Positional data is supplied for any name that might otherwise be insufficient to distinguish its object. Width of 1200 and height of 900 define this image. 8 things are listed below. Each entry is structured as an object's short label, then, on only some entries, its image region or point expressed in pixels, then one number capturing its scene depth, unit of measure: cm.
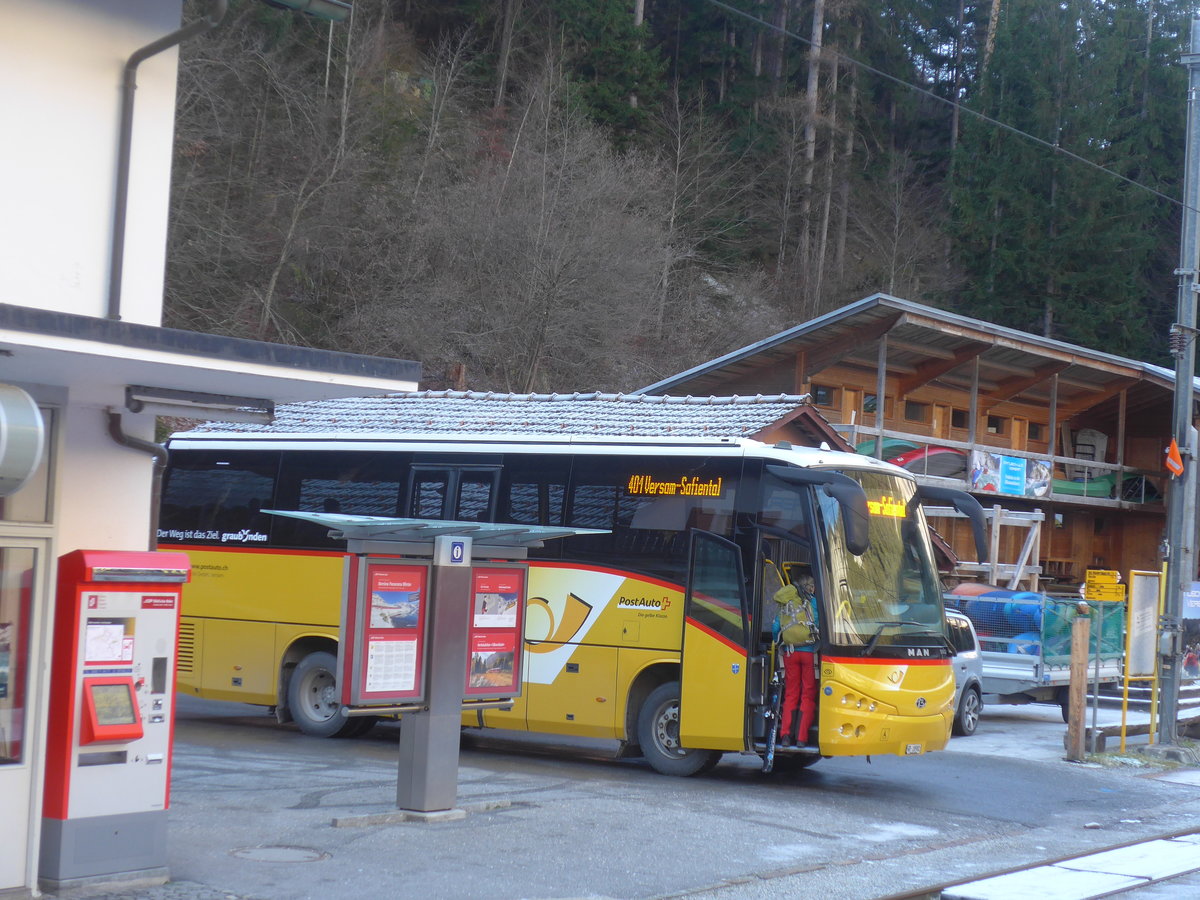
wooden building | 2691
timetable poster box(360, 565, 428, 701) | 980
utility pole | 1719
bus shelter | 979
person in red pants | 1264
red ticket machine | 754
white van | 1894
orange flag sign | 1759
